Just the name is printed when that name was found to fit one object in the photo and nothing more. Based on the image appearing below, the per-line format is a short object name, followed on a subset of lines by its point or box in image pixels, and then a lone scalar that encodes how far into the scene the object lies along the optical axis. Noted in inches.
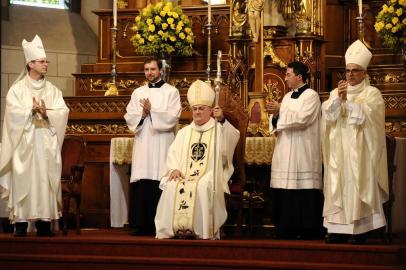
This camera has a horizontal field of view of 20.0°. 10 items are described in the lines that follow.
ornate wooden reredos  516.1
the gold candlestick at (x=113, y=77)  544.6
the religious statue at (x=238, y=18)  521.3
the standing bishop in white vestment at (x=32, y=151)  448.8
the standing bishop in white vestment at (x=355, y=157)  411.2
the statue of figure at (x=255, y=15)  507.5
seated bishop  429.7
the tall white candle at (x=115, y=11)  523.0
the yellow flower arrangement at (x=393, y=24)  494.9
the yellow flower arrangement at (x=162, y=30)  553.0
